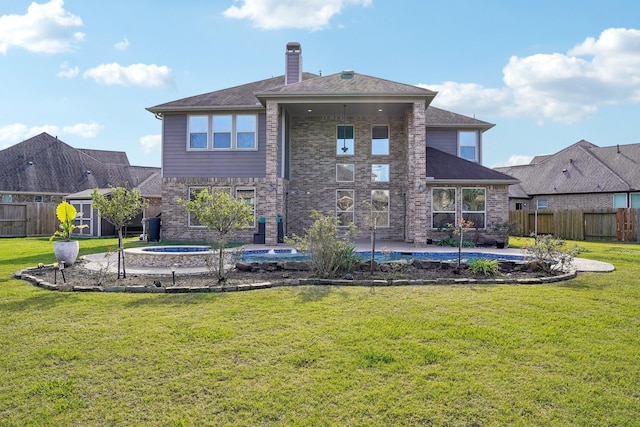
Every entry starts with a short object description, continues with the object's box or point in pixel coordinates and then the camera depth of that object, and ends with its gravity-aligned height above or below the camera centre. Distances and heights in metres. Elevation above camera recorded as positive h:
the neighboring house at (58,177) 24.00 +2.60
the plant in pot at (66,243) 10.32 -0.74
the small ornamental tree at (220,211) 8.29 +0.05
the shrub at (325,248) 8.48 -0.68
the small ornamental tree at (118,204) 8.95 +0.18
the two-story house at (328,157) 16.73 +2.58
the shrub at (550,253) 9.21 -0.80
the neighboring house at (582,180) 26.56 +2.45
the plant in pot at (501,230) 17.67 -0.61
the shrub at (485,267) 8.88 -1.10
